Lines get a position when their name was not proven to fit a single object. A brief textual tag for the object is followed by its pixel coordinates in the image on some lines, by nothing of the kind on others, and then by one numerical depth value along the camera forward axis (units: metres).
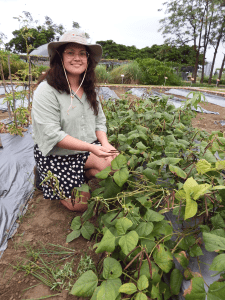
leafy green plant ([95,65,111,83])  9.10
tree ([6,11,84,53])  34.06
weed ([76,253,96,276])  1.24
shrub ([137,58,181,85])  10.65
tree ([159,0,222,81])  19.50
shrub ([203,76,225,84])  19.90
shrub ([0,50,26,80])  9.73
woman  1.49
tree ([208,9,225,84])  19.50
